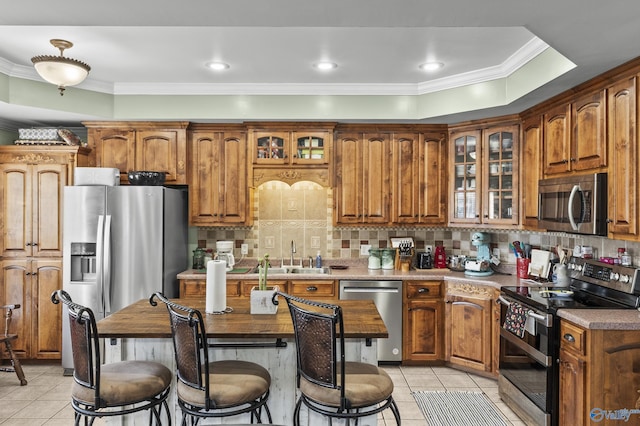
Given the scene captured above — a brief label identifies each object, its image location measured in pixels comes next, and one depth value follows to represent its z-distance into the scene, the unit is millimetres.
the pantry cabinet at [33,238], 4547
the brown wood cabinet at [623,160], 2873
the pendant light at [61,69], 3092
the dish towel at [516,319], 3318
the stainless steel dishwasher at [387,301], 4582
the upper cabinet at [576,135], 3182
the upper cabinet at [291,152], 4836
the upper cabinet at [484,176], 4438
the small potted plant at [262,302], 2760
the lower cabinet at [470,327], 4258
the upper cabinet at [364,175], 4902
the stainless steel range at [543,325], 2977
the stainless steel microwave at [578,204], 3123
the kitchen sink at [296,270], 4902
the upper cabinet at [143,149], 4789
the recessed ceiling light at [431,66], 3924
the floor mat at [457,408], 3412
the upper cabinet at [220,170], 4883
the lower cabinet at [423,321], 4598
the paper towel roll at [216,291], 2730
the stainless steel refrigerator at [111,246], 4273
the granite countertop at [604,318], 2637
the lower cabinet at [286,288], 4586
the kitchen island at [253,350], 2596
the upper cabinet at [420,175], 4902
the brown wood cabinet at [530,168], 4066
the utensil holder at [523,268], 4418
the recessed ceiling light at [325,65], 3906
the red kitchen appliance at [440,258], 5031
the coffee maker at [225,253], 5023
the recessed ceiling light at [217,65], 3909
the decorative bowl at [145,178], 4566
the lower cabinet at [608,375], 2660
